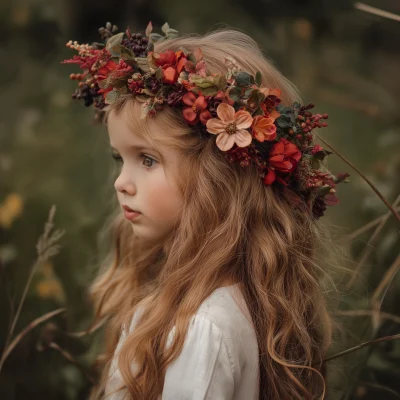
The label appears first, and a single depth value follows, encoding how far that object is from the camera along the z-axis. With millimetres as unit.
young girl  1324
